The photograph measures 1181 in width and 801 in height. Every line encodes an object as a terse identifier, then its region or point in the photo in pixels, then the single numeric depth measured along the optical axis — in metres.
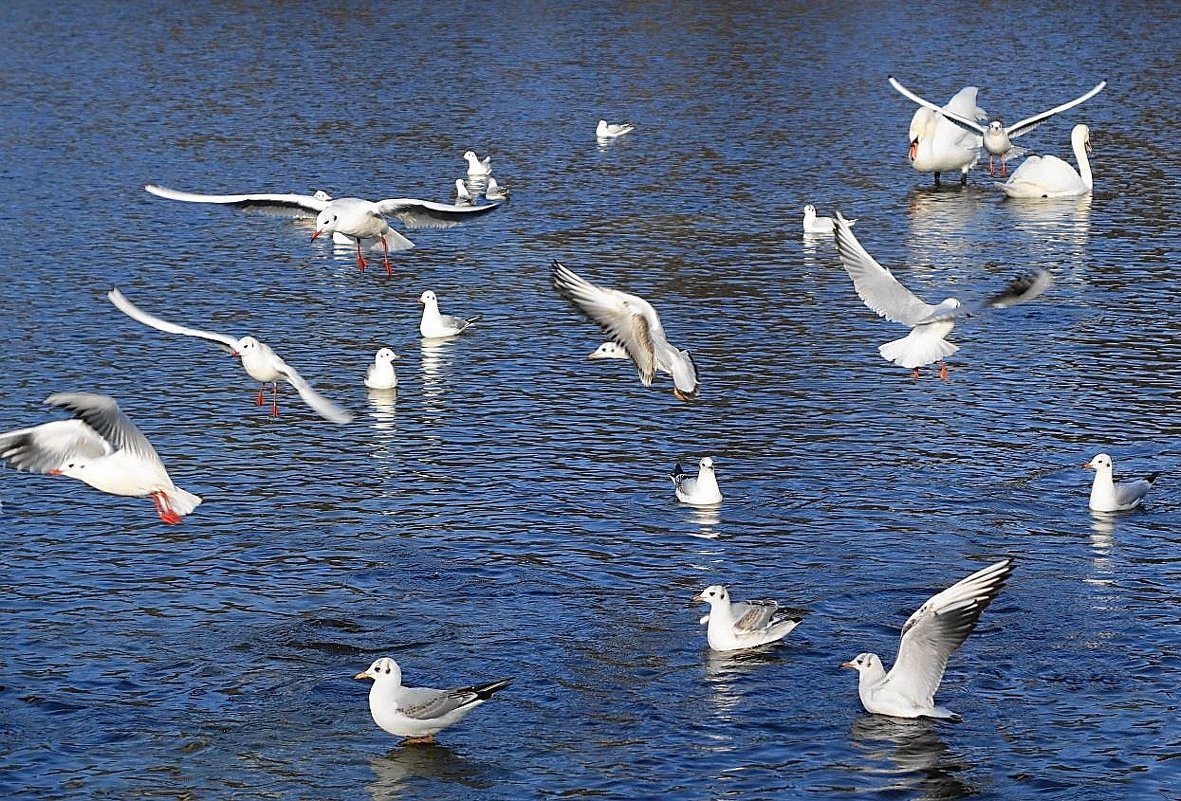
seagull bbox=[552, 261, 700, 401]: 17.73
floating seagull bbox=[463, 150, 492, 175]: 35.09
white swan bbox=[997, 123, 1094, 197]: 34.00
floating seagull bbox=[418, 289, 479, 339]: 25.09
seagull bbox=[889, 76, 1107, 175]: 35.22
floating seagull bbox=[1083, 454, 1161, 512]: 18.27
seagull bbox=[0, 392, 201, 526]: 15.61
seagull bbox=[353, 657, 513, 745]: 13.77
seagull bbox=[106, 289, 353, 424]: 15.06
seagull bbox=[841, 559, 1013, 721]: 13.82
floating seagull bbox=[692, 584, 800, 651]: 15.16
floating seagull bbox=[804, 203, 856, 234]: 30.95
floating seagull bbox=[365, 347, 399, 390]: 22.67
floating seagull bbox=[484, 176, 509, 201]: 33.23
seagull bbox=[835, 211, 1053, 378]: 19.70
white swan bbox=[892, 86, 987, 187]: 35.81
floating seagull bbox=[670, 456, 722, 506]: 18.62
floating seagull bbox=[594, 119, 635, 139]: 39.41
